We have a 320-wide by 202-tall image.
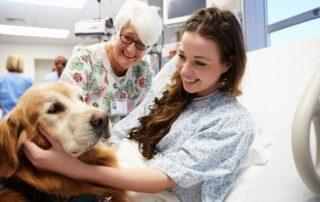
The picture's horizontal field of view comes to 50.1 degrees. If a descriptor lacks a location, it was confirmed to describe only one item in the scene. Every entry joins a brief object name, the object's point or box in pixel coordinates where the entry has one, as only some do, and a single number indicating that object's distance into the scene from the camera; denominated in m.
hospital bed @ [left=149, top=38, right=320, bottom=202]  1.15
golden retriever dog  1.09
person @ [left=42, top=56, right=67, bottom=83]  4.41
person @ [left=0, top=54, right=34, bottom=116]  4.36
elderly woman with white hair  1.89
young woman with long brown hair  1.12
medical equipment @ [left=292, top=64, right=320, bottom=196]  0.83
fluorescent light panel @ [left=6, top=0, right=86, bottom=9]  6.26
